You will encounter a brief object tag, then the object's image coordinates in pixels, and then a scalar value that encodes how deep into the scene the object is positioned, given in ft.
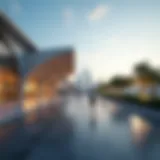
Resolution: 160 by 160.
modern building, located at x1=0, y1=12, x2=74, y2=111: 101.76
